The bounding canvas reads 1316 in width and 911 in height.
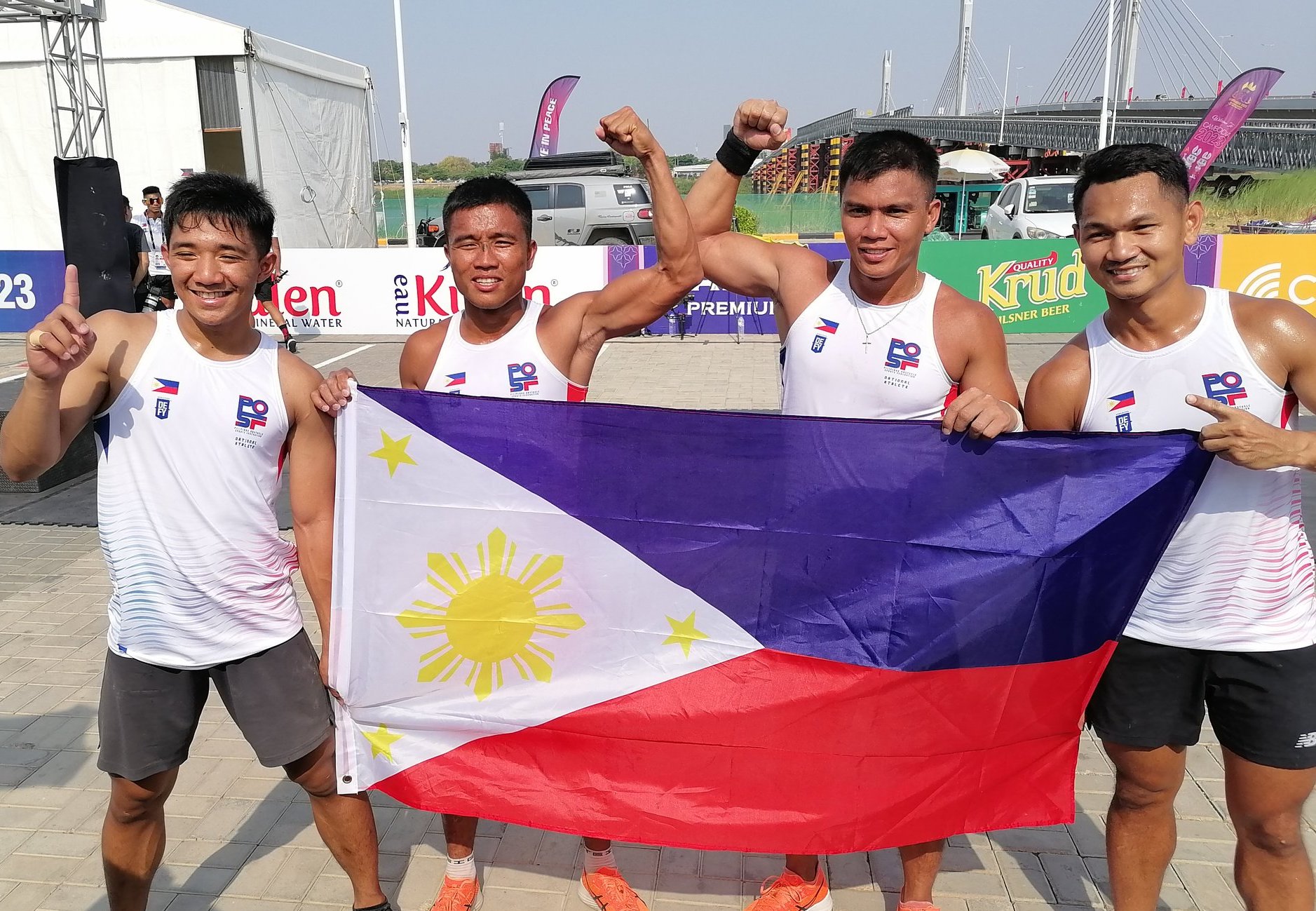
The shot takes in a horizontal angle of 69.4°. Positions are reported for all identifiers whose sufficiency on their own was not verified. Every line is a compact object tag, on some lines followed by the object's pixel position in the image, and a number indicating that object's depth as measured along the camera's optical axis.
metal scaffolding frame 10.20
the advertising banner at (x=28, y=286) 13.75
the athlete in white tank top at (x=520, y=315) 2.82
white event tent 19.75
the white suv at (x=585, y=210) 17.78
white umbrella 25.70
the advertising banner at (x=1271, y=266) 12.16
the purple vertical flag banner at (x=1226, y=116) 12.56
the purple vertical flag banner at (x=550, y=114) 26.16
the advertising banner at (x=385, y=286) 13.10
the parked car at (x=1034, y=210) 17.02
